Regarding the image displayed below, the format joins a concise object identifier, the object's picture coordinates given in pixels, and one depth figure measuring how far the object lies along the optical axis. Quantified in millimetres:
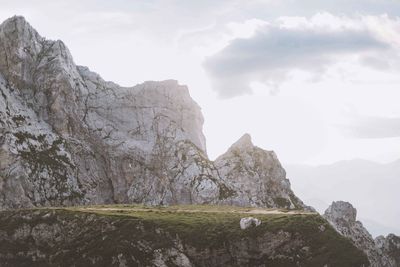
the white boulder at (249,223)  118938
